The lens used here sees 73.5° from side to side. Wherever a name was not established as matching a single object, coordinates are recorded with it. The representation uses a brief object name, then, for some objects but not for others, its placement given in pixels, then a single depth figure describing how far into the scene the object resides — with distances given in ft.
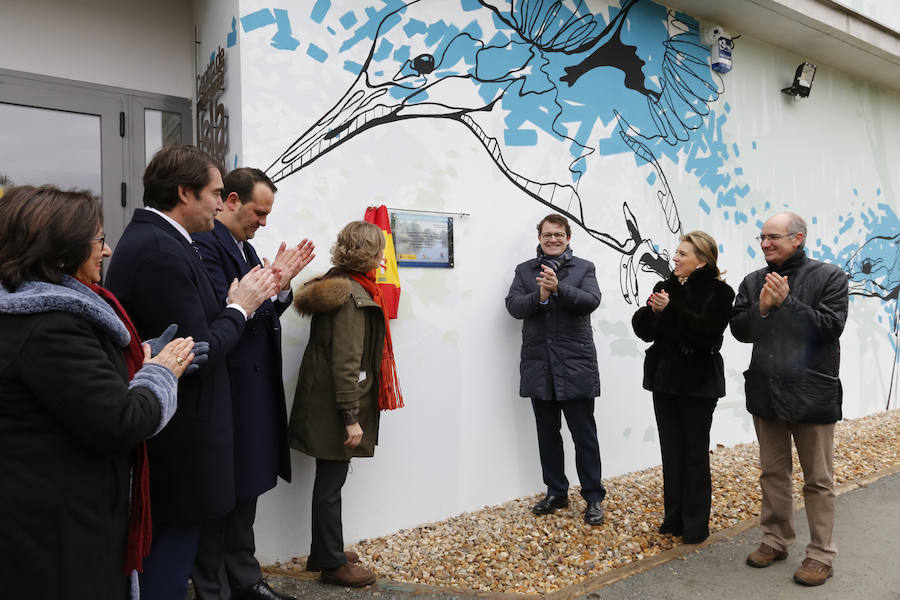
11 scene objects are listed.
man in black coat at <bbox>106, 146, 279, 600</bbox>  6.51
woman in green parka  10.00
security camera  18.77
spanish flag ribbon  12.40
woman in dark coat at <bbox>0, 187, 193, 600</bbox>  4.69
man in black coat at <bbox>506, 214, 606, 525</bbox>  13.05
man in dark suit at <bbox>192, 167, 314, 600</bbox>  8.39
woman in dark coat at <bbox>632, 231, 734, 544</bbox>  11.41
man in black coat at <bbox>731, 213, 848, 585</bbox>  10.37
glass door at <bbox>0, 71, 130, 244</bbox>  11.59
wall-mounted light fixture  21.11
